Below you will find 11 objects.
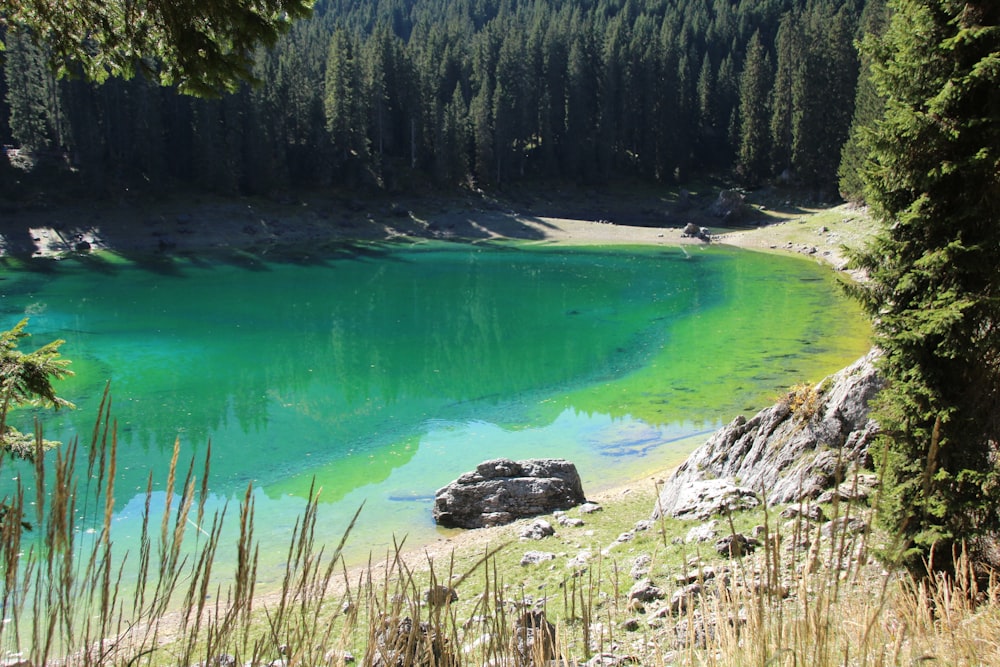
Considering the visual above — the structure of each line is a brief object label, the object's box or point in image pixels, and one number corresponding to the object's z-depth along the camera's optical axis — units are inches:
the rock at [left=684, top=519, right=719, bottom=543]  386.3
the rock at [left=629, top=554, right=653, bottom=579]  353.0
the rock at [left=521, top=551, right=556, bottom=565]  424.5
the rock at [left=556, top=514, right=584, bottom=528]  498.6
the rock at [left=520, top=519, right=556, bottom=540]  480.4
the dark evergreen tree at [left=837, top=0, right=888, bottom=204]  1983.3
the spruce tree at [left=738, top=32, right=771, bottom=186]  3016.7
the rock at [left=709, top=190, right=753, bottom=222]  2642.7
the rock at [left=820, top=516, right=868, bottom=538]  320.5
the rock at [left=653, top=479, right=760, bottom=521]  425.4
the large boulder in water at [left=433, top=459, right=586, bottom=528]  545.6
